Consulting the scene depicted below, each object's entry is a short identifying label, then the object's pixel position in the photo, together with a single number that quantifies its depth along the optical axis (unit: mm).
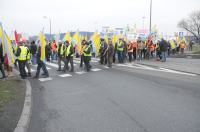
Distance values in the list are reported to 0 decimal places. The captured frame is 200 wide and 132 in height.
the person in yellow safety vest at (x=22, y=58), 12539
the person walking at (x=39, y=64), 13289
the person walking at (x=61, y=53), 15609
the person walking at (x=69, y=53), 15250
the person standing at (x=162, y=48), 21903
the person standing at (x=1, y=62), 12288
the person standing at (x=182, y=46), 31453
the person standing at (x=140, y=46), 23438
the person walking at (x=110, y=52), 17709
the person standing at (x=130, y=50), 21653
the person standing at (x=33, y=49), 14947
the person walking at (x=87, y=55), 15664
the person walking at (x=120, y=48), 20125
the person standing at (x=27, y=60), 12877
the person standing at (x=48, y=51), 23484
